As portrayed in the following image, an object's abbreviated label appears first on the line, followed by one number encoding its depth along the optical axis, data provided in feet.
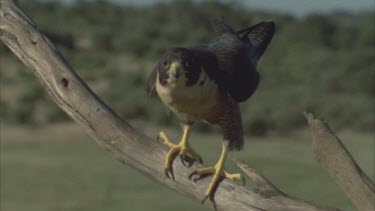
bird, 25.77
